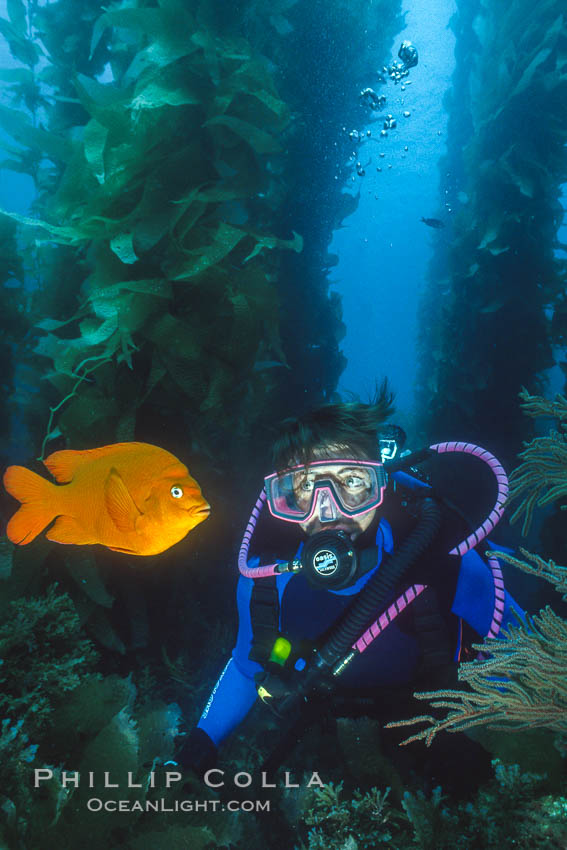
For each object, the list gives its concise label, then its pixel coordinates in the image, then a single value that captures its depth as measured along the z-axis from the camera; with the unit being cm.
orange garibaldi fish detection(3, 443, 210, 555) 49
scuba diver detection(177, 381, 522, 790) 65
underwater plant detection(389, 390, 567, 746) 46
